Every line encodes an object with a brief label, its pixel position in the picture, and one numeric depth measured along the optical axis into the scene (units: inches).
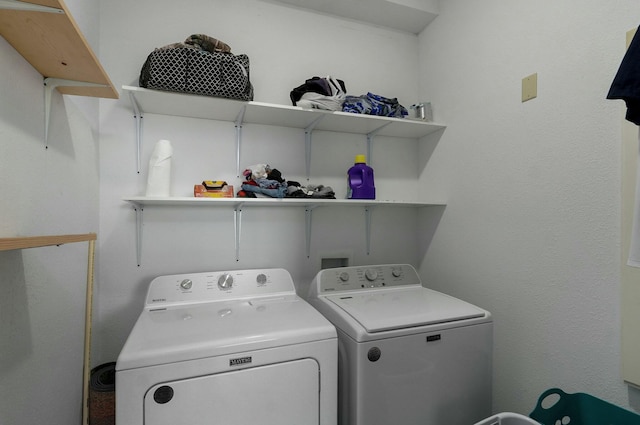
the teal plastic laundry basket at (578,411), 45.9
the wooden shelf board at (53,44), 31.5
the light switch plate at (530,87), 61.5
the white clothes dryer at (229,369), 40.8
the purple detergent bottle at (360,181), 85.4
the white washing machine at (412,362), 51.3
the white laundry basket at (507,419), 47.9
